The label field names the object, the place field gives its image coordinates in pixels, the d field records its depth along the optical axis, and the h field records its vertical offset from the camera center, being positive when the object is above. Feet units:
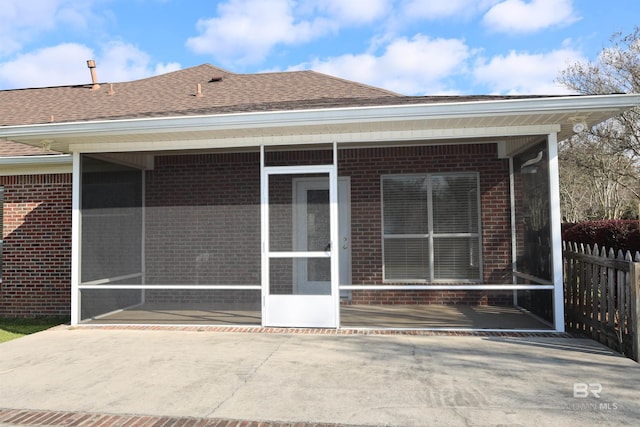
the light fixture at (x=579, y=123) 19.07 +4.34
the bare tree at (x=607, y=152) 64.44 +12.01
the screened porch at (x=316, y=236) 21.02 +0.00
